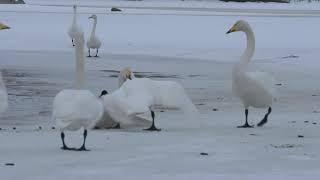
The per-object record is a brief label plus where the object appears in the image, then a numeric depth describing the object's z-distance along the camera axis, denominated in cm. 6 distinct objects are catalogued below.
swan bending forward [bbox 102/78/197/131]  1761
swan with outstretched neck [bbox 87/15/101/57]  4622
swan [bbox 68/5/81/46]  4923
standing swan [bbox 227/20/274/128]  1945
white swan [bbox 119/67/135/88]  2067
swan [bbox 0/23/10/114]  1647
